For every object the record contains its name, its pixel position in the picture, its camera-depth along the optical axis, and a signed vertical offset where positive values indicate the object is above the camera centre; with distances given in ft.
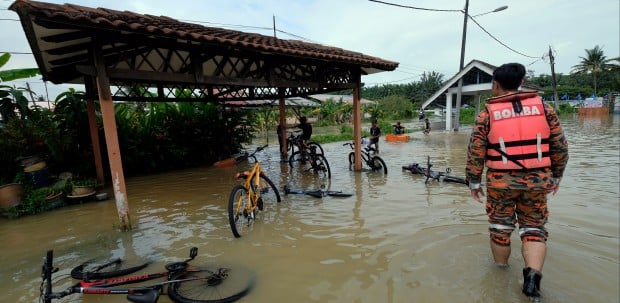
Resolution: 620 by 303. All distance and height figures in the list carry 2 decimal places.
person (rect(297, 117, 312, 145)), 30.71 -0.75
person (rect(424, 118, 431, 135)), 64.60 -3.20
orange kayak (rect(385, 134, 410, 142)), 55.32 -4.12
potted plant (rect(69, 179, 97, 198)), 22.08 -4.13
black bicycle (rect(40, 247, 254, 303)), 8.21 -5.12
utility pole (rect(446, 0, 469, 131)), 59.03 +7.51
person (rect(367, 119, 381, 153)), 34.32 -1.72
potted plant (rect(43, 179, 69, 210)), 20.70 -4.31
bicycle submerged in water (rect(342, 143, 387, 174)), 28.55 -4.41
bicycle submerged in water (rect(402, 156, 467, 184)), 22.73 -4.91
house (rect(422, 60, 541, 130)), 61.16 +5.96
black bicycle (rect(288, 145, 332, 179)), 28.17 -3.87
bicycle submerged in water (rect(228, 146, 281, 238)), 14.65 -4.11
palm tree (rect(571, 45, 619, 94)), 131.64 +19.02
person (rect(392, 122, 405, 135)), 56.41 -2.64
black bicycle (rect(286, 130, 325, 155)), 28.99 -2.07
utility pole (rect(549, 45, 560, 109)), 109.19 +11.49
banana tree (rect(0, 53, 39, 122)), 25.61 +3.75
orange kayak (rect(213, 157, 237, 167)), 35.76 -4.50
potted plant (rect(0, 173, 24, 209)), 19.76 -3.88
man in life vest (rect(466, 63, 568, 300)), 8.73 -1.47
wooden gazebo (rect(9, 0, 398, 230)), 13.08 +4.52
